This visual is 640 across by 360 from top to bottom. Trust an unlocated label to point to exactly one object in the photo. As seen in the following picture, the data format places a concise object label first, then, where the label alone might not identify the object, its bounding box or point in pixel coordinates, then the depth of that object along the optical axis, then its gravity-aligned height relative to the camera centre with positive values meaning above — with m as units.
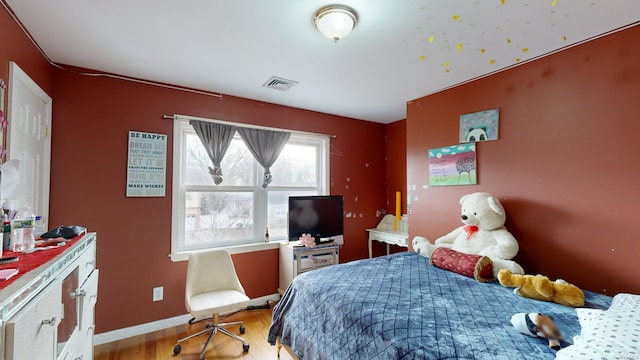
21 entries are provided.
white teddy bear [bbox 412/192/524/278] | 2.15 -0.36
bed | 1.19 -0.65
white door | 1.71 +0.36
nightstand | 3.45 -0.62
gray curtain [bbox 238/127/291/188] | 3.20 +0.52
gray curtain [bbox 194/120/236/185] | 2.91 +0.52
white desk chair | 2.25 -0.92
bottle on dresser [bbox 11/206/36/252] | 1.14 -0.19
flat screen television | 3.28 -0.34
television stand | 3.11 -0.80
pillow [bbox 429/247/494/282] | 2.01 -0.57
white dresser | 0.67 -0.38
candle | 4.00 -0.30
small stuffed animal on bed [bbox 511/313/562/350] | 1.19 -0.61
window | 2.90 -0.02
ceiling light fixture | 1.62 +1.00
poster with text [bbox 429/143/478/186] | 2.65 +0.23
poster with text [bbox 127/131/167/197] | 2.59 +0.23
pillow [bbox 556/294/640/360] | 0.96 -0.54
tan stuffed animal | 1.59 -0.60
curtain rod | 2.78 +0.71
